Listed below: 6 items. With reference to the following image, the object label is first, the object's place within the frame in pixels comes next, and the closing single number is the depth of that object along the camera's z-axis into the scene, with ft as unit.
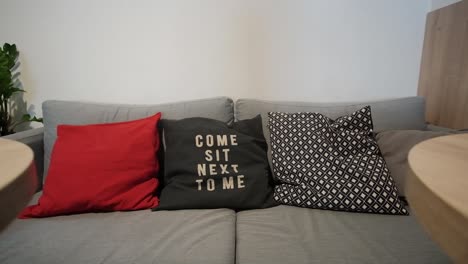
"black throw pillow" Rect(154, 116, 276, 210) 3.33
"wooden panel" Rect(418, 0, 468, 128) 3.85
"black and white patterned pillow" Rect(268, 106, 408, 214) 3.11
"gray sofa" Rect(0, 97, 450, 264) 2.42
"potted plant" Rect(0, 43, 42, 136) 4.27
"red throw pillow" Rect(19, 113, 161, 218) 3.14
